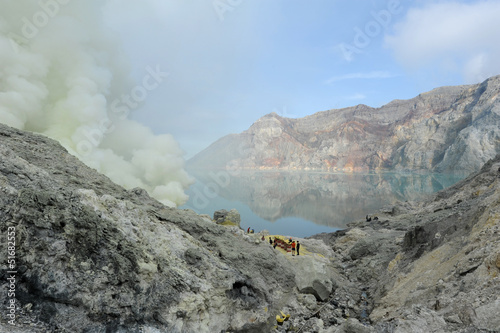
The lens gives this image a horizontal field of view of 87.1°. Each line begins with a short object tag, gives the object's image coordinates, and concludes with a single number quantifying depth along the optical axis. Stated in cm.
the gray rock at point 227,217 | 3004
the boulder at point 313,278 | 1370
